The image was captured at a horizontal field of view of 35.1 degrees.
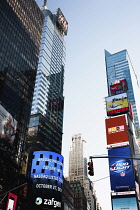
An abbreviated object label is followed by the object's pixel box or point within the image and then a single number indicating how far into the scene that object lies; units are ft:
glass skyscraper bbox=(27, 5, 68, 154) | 380.78
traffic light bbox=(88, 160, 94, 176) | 55.91
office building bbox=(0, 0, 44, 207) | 214.69
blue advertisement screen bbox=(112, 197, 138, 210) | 231.50
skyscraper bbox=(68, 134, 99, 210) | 640.58
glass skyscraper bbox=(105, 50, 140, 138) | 541.22
